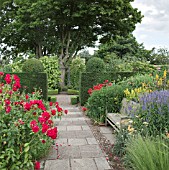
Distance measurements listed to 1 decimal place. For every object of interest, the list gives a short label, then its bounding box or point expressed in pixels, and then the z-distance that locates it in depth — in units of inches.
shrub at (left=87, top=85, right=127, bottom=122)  252.7
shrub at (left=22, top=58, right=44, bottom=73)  425.1
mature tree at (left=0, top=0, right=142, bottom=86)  634.8
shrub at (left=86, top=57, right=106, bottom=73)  429.1
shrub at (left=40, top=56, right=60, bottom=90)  657.0
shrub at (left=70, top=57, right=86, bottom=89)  671.8
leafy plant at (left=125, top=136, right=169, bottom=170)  88.9
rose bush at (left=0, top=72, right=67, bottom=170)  92.3
